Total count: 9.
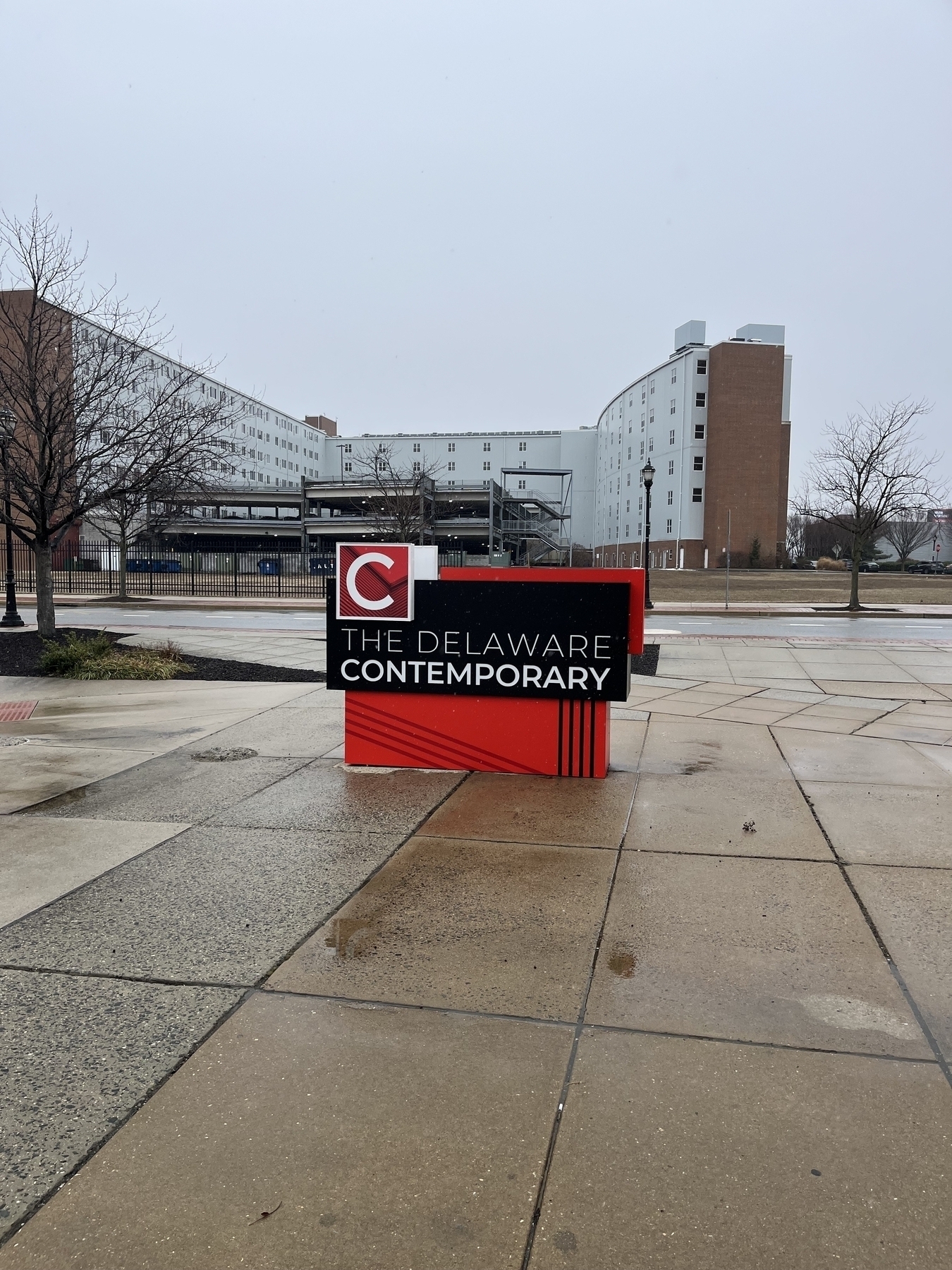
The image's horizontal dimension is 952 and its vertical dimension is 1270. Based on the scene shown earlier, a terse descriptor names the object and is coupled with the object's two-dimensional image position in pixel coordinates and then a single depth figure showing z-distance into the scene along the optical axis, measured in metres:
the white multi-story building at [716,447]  68.44
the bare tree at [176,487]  12.96
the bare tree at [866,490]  30.06
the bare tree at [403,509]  38.75
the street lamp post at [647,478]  30.44
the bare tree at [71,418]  12.24
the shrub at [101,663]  12.04
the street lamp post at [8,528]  12.34
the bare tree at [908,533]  99.56
